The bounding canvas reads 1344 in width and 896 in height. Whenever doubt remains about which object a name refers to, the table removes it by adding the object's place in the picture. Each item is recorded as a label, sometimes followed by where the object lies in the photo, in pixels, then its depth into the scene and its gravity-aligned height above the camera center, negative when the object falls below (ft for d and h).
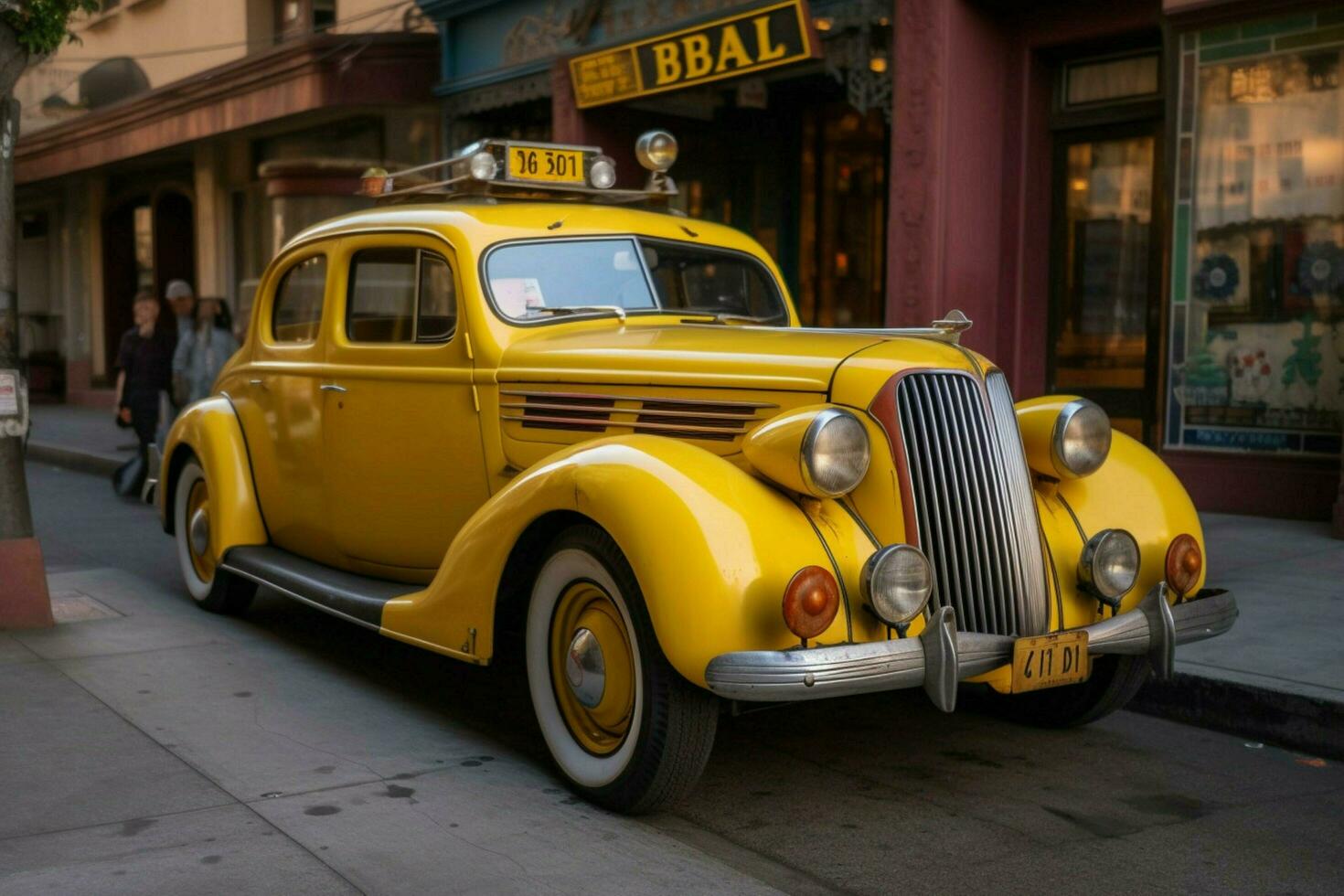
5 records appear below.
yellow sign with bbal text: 33.68 +6.87
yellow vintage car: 12.21 -1.67
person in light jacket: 36.09 -0.82
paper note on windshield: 16.97 +0.36
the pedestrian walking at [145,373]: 37.27 -1.25
